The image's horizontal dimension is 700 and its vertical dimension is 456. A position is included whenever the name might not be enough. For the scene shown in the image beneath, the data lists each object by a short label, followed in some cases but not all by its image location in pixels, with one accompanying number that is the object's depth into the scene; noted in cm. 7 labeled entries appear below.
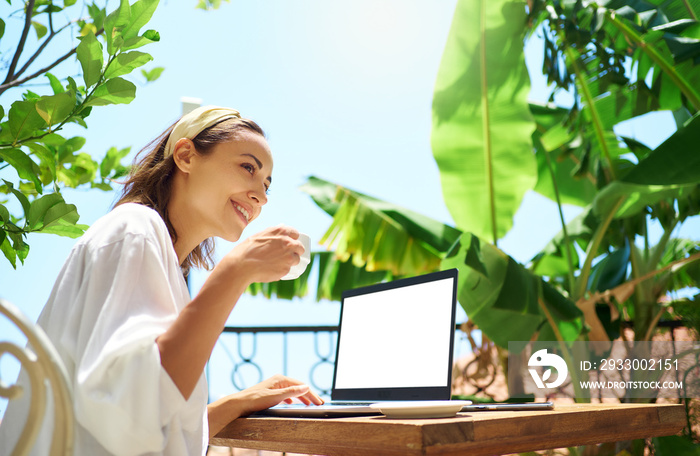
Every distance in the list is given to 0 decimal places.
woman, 78
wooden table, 73
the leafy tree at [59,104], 105
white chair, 53
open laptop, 112
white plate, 85
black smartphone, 110
